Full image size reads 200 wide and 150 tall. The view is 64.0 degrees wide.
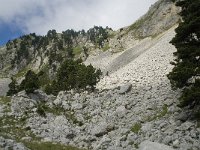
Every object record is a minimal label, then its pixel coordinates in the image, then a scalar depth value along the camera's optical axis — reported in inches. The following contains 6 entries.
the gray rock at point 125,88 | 912.6
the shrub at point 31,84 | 927.5
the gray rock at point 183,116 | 637.6
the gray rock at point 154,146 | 455.2
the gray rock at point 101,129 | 721.2
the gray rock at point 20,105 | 820.4
